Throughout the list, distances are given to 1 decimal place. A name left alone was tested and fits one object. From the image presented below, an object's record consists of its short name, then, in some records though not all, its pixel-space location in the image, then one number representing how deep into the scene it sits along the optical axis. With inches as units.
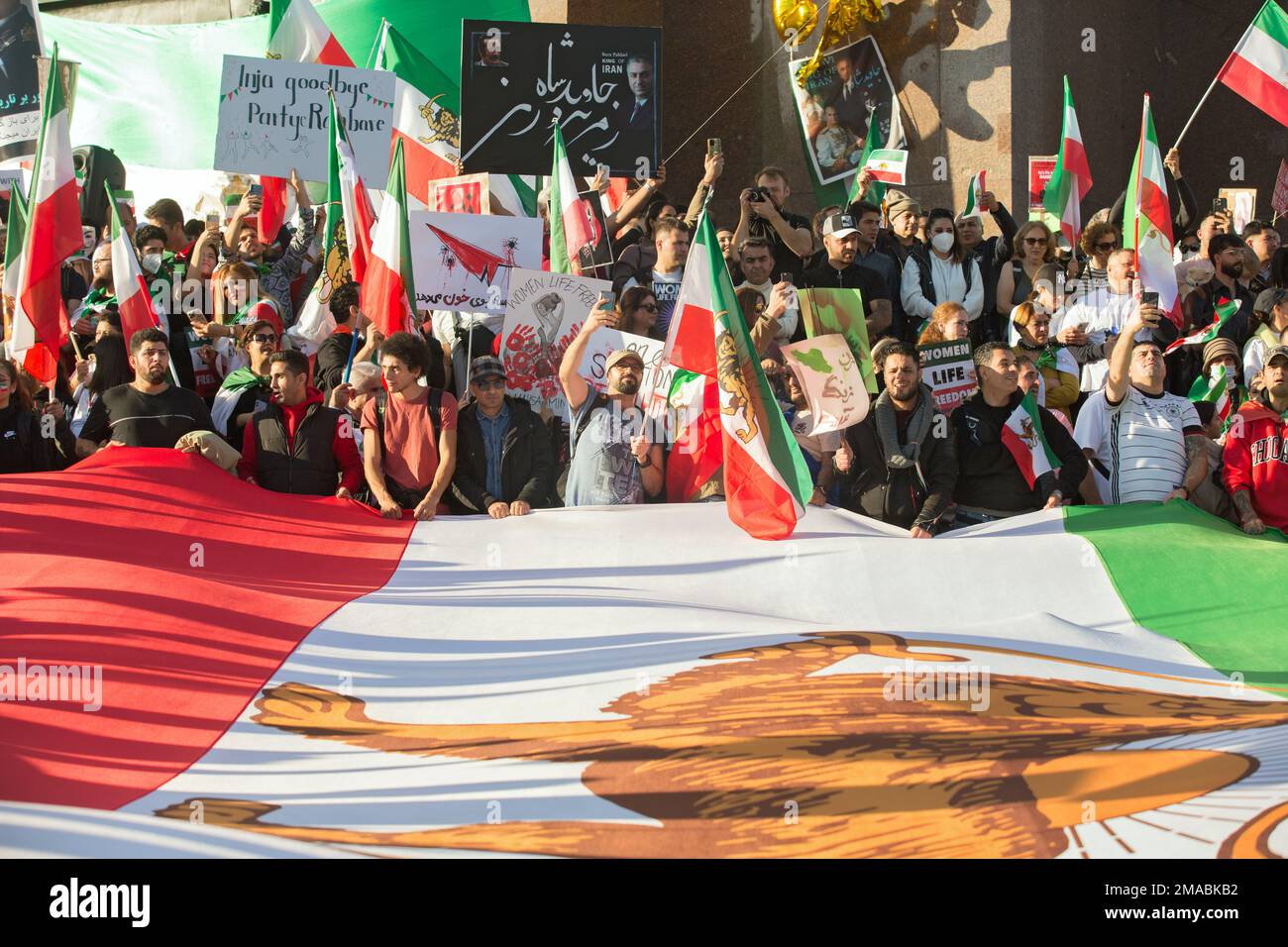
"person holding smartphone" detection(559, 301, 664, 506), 331.6
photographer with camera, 414.6
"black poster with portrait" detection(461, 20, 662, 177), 443.8
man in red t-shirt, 334.3
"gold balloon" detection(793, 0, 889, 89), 605.3
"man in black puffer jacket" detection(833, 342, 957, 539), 330.3
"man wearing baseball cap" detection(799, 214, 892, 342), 400.5
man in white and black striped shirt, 337.4
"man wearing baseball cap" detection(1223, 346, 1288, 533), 332.2
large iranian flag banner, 203.0
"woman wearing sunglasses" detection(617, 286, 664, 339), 354.5
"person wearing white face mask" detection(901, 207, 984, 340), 420.2
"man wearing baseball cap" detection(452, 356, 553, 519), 337.7
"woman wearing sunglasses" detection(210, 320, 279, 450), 356.2
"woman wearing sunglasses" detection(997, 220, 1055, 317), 434.9
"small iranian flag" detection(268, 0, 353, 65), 498.0
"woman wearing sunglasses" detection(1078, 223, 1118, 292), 439.8
